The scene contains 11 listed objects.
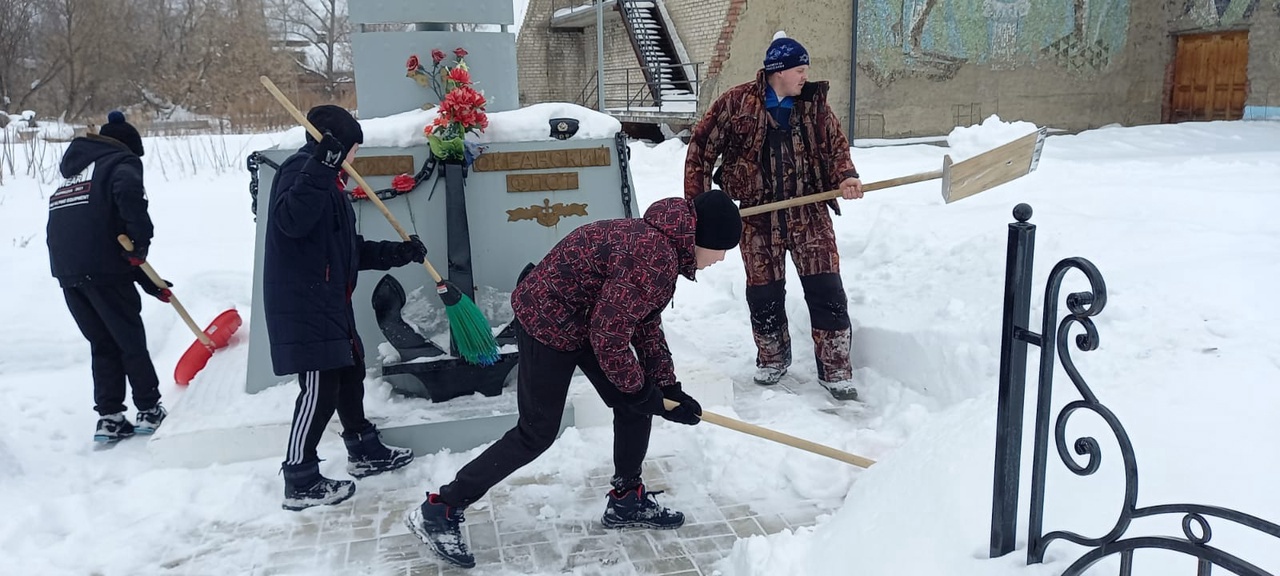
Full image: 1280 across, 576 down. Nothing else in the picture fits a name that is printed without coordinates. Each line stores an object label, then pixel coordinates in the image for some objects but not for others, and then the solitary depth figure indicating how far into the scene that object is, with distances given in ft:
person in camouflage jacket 15.28
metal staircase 55.31
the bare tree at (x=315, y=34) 97.19
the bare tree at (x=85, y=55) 82.84
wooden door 47.93
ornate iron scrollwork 5.50
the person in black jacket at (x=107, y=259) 14.02
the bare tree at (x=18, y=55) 79.71
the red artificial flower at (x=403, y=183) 14.85
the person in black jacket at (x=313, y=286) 11.27
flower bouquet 14.58
